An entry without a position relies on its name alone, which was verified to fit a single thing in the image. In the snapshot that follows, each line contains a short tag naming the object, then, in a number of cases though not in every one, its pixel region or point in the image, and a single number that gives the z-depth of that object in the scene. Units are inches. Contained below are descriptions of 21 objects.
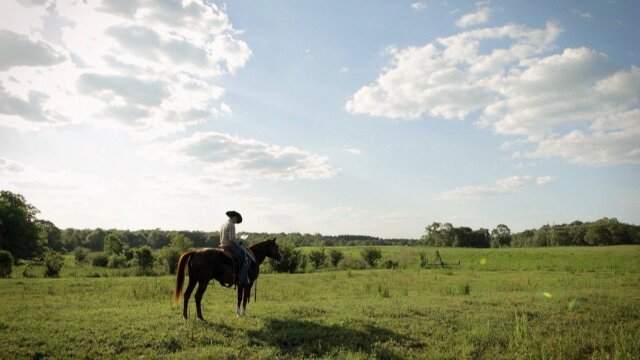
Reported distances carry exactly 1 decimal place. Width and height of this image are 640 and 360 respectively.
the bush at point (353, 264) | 1947.6
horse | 453.1
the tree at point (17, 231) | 2400.3
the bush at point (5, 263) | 1292.1
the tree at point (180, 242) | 1664.6
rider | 475.5
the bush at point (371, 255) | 2042.3
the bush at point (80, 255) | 2506.2
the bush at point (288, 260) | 1654.8
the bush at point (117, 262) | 2171.5
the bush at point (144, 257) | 1605.6
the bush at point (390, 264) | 1956.3
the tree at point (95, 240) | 4790.8
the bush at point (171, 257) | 1574.8
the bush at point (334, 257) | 1999.3
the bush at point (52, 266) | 1374.3
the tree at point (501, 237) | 5880.9
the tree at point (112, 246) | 2587.6
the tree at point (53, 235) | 3605.6
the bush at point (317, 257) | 1925.1
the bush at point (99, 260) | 2372.4
